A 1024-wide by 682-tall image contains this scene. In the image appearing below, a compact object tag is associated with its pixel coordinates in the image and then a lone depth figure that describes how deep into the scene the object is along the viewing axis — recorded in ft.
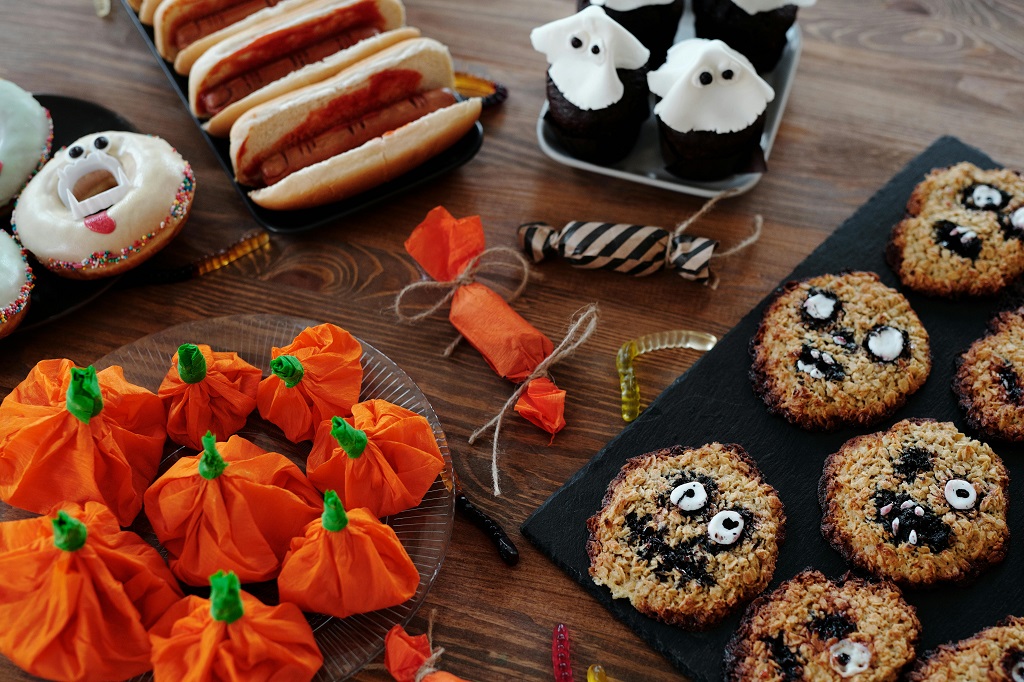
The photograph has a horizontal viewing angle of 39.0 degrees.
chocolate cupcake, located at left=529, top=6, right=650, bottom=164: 2.53
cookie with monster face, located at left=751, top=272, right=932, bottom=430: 2.40
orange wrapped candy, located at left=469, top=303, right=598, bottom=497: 2.44
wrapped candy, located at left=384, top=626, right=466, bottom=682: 2.19
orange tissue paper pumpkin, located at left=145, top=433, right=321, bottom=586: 2.17
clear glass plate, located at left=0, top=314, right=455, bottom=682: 2.18
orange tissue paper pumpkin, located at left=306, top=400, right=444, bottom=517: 2.23
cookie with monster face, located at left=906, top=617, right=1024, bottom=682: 2.17
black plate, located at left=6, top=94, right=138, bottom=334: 2.53
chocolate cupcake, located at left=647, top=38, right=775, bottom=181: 2.50
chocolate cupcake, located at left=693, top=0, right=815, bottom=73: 2.66
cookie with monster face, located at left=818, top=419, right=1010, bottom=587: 2.25
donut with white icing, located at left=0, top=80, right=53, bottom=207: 2.60
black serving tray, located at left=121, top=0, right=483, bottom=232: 2.63
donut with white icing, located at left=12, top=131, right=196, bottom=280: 2.47
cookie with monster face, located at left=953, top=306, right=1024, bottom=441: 2.37
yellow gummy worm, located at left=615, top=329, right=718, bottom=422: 2.53
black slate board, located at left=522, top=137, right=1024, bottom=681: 2.24
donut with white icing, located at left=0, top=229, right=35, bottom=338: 2.43
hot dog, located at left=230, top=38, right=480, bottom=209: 2.57
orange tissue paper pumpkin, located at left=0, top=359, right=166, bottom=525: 2.22
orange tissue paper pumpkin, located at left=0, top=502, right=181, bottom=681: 2.08
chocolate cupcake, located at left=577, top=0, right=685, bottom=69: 2.66
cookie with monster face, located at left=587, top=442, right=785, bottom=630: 2.24
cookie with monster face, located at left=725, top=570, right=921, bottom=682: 2.18
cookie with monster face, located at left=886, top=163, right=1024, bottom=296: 2.53
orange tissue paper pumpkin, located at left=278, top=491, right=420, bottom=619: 2.14
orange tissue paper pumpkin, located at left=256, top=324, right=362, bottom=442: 2.31
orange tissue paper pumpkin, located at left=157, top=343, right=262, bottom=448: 2.30
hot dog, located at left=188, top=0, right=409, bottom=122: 2.67
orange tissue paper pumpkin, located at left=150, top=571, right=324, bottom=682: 2.06
